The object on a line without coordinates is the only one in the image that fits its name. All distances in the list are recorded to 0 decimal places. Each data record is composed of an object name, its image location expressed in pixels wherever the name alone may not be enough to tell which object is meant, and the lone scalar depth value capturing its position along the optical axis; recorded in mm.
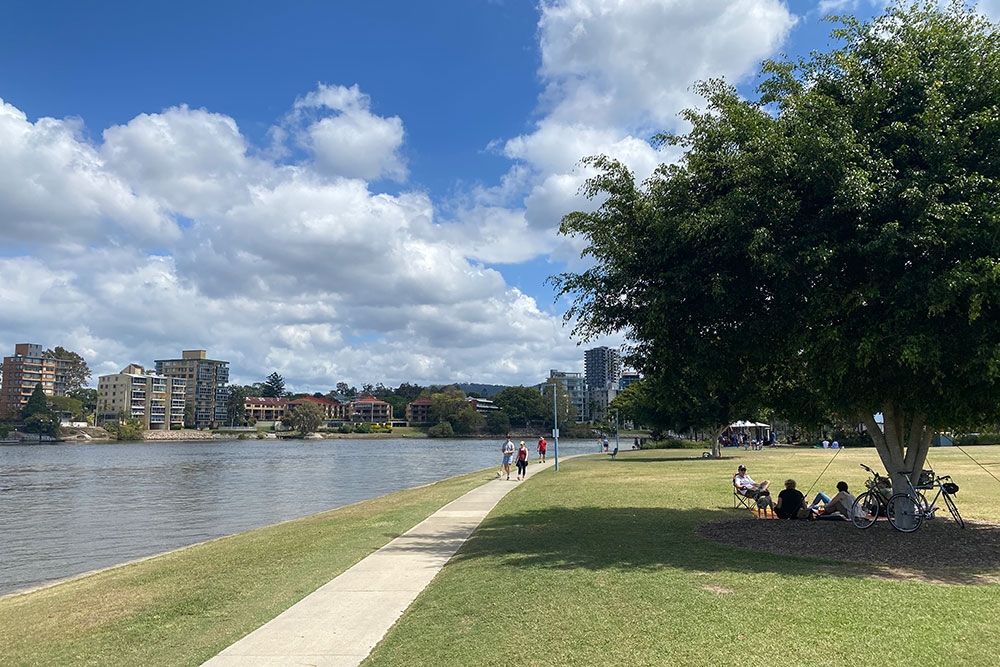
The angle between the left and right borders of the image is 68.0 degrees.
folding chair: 16237
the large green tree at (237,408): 198750
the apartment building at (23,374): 179125
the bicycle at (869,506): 12430
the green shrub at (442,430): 176375
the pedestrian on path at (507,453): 30159
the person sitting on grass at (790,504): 14125
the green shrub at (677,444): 58906
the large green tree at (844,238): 9859
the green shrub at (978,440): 54253
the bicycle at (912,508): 12047
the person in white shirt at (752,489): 14654
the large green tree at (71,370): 189375
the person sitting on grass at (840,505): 13438
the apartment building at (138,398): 175625
